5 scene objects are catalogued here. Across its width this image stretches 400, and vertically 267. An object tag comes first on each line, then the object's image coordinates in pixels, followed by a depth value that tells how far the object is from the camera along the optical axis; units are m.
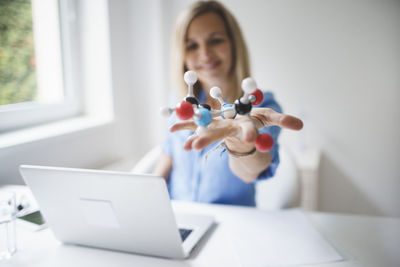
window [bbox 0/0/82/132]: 1.28
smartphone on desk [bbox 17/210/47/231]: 0.88
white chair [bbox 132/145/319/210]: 1.22
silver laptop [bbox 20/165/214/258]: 0.64
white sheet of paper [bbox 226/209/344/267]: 0.71
